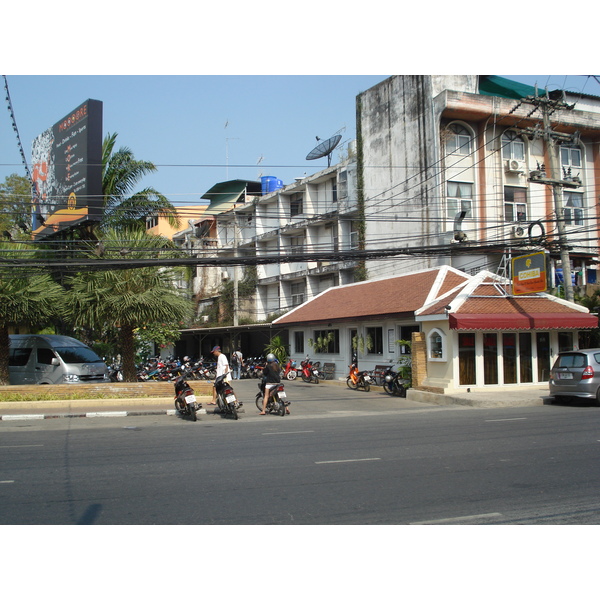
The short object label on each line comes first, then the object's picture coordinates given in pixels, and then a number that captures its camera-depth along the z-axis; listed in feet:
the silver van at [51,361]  65.62
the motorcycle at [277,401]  53.26
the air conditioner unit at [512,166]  101.24
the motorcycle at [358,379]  79.82
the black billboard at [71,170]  70.74
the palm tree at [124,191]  87.40
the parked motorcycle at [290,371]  103.14
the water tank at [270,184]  157.07
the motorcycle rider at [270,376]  52.16
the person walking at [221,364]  50.06
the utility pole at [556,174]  69.60
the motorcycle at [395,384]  71.92
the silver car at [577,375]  54.24
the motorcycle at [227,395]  50.57
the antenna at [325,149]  132.67
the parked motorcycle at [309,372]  95.35
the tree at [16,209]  106.32
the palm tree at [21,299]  61.72
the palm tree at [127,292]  58.85
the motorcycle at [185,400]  49.90
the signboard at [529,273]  64.28
